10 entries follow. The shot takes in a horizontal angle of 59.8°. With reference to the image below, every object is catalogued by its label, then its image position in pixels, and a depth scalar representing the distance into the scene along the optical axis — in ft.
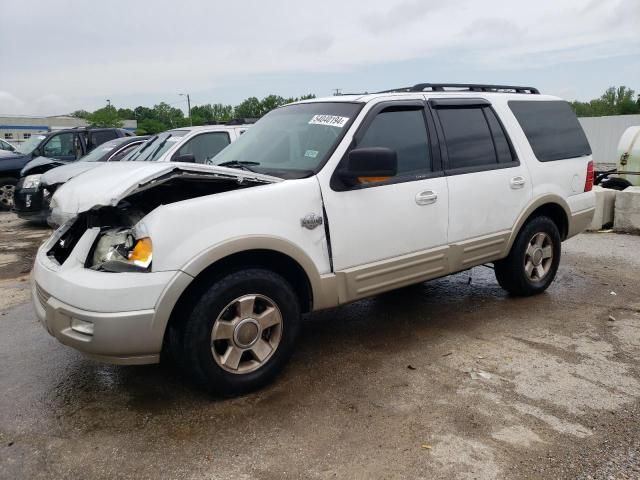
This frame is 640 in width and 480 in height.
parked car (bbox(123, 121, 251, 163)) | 25.63
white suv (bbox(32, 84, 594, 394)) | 10.19
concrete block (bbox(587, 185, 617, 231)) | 29.30
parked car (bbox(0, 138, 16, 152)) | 57.93
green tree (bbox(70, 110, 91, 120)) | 373.40
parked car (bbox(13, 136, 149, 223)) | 29.19
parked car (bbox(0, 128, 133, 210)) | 41.09
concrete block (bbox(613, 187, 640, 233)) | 27.96
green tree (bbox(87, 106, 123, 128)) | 264.93
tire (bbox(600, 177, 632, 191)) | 35.09
